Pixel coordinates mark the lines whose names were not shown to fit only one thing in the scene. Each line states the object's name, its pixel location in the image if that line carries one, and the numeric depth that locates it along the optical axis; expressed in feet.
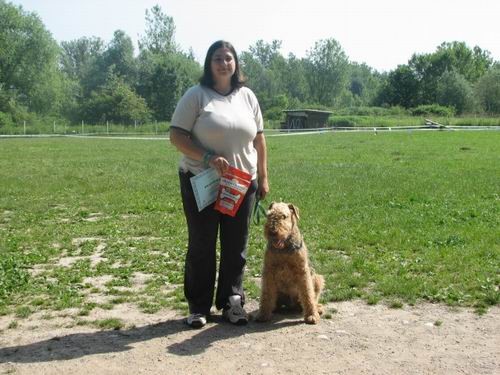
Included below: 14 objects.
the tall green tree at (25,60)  209.15
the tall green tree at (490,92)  222.89
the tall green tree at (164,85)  233.55
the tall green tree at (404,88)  260.21
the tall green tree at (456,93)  233.39
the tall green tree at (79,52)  394.11
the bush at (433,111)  211.00
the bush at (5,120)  186.80
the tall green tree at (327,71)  340.18
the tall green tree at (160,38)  301.63
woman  14.53
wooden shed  189.57
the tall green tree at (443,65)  260.62
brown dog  15.07
